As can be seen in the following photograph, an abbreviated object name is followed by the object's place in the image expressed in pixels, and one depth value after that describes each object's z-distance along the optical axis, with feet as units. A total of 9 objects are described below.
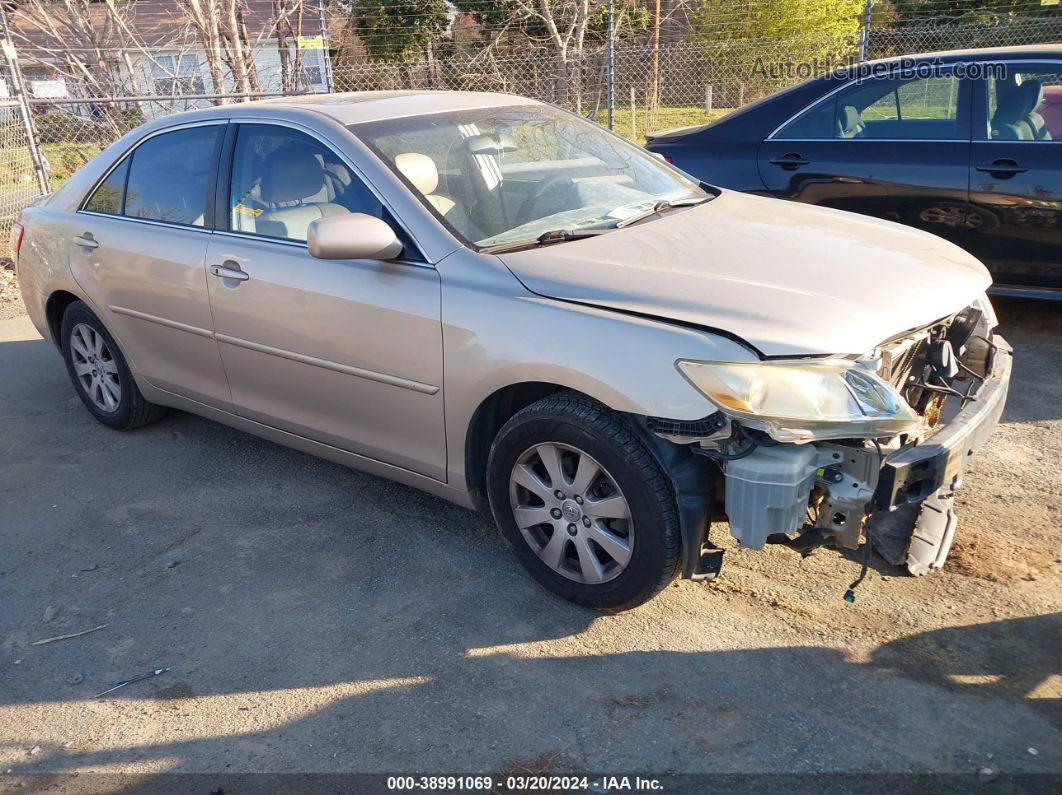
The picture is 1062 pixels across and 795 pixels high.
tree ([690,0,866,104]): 45.27
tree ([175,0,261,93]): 38.14
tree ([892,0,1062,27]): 47.83
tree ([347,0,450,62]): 58.95
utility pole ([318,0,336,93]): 38.95
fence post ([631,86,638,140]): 44.74
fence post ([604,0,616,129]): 33.82
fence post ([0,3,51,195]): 32.55
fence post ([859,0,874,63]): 31.63
